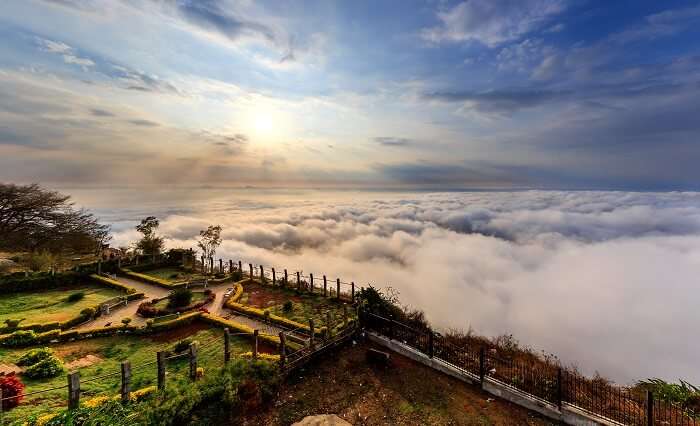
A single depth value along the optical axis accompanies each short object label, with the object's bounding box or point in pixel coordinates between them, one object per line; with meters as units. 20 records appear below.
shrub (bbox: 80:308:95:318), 24.95
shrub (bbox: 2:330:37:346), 20.10
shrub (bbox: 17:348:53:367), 17.28
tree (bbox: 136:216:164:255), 45.31
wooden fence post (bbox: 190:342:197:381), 14.88
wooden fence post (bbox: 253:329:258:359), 16.68
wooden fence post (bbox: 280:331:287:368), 16.38
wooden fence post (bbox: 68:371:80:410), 11.59
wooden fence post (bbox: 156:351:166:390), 13.61
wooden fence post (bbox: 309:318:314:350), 18.19
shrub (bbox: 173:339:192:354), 19.14
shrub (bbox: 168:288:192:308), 27.70
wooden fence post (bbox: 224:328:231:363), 16.01
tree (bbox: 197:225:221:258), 44.88
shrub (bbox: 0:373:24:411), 12.45
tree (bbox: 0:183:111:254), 45.19
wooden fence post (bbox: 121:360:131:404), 12.63
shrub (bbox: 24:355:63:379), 16.12
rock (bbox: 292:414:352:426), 13.55
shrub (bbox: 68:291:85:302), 29.42
